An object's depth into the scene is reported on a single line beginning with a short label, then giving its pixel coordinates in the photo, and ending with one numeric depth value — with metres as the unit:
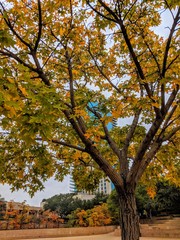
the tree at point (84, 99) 2.37
